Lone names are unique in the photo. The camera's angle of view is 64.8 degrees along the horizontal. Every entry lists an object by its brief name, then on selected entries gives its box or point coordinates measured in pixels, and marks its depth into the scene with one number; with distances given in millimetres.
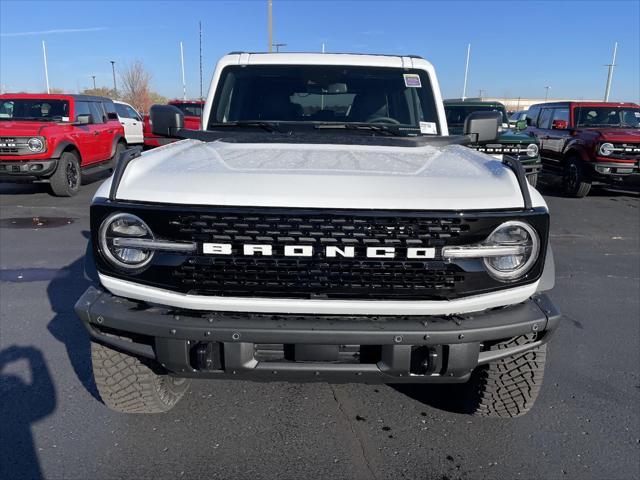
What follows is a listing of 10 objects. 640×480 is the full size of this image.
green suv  9392
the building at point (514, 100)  77825
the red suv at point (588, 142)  9594
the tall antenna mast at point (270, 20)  20469
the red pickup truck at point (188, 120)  12344
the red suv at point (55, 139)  8859
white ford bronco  2043
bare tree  39669
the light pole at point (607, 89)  35859
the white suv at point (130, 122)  15011
